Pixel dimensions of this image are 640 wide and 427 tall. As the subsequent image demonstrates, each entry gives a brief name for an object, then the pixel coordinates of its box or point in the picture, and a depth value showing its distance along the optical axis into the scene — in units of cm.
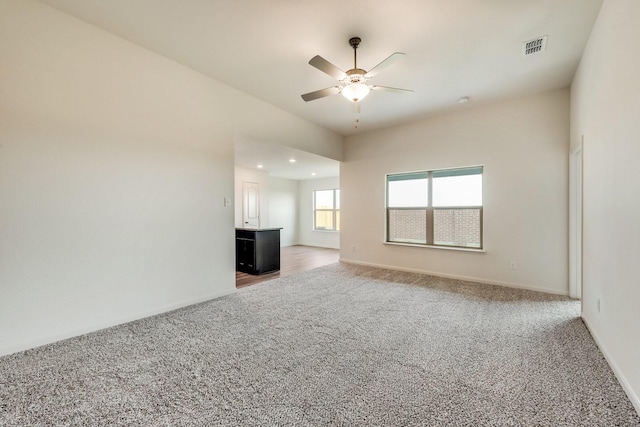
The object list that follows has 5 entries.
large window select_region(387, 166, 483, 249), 460
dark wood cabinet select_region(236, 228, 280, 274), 513
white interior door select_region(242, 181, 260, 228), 812
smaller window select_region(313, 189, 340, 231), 916
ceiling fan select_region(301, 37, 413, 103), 242
